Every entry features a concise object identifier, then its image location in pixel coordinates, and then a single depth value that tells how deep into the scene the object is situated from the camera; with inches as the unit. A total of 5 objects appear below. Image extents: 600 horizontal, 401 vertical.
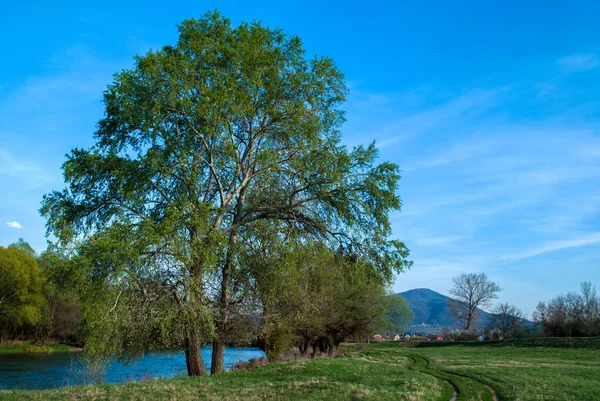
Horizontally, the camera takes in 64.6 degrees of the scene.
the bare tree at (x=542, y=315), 2367.4
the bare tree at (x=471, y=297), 3572.8
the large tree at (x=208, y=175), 612.7
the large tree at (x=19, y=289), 2262.6
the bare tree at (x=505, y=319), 2797.7
